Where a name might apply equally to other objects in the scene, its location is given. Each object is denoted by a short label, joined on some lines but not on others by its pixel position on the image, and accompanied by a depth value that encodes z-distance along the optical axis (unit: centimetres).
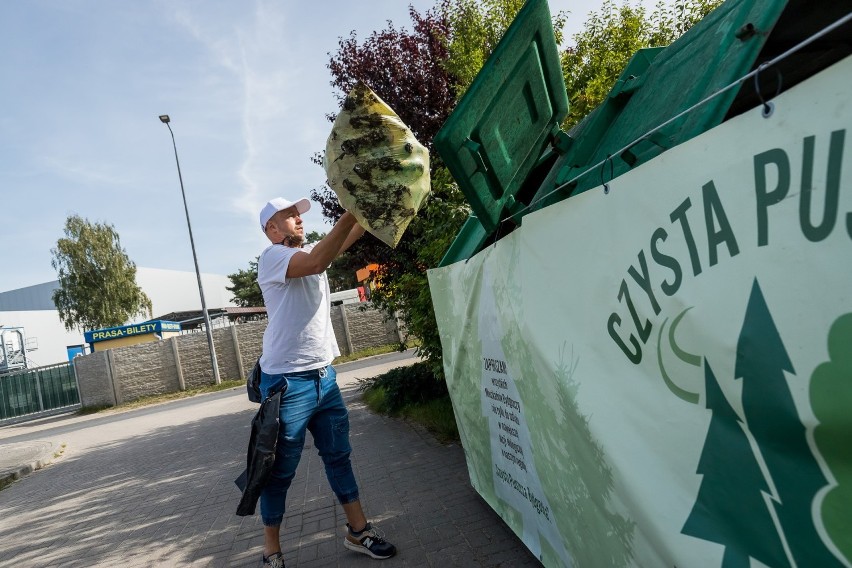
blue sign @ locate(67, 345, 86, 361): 4261
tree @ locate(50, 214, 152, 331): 3878
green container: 198
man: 315
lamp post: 2365
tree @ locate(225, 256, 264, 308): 5622
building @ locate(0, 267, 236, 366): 4766
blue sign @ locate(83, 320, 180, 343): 2797
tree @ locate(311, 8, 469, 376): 754
